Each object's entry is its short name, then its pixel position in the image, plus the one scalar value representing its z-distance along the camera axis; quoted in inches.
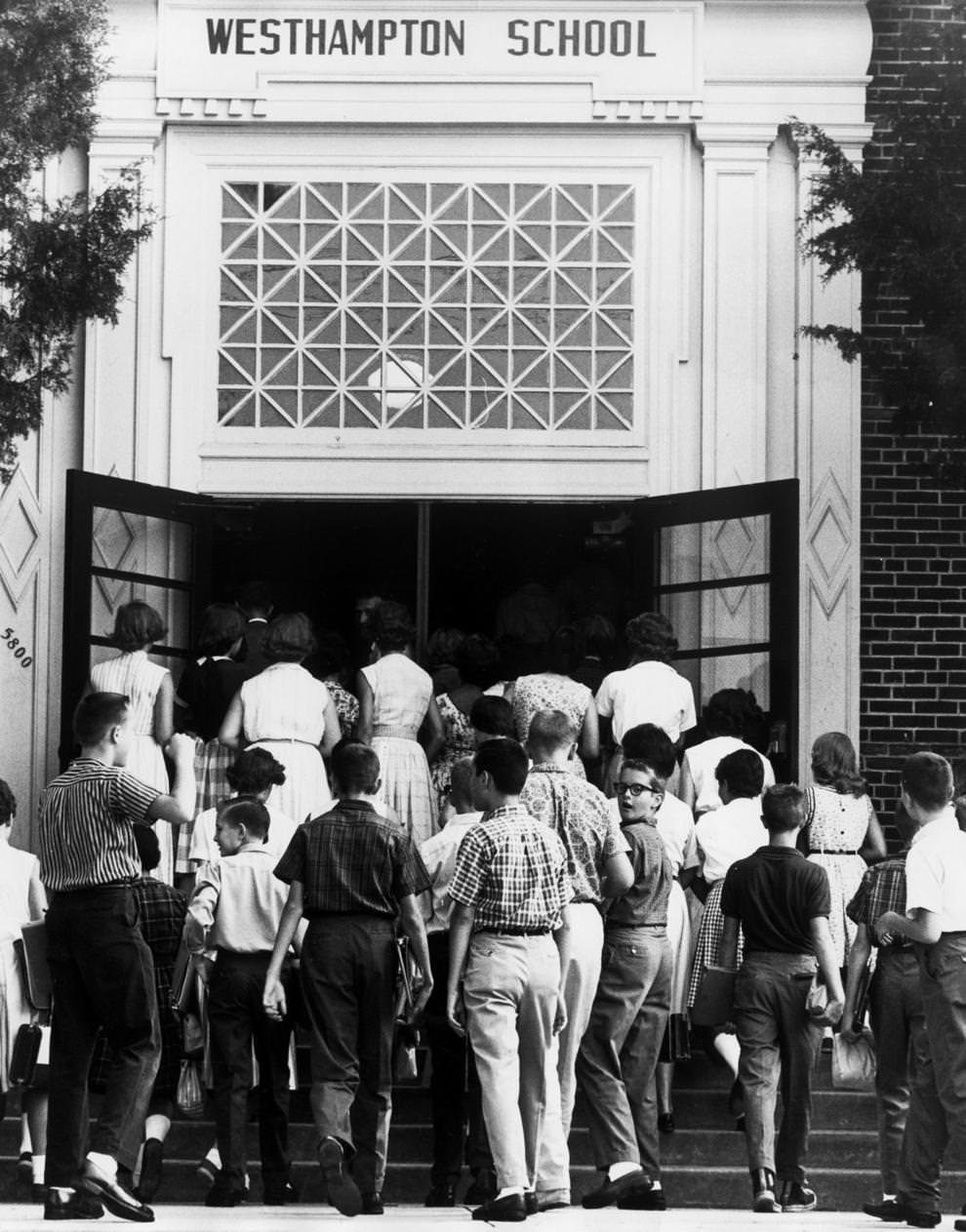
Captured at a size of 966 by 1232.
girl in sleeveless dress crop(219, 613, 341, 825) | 425.4
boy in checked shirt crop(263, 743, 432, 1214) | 337.1
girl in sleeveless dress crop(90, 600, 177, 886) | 432.1
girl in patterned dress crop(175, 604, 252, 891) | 444.8
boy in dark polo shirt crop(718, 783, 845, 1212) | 351.6
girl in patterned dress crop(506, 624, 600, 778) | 416.2
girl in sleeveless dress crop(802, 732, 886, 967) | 408.2
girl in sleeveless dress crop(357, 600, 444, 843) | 428.1
